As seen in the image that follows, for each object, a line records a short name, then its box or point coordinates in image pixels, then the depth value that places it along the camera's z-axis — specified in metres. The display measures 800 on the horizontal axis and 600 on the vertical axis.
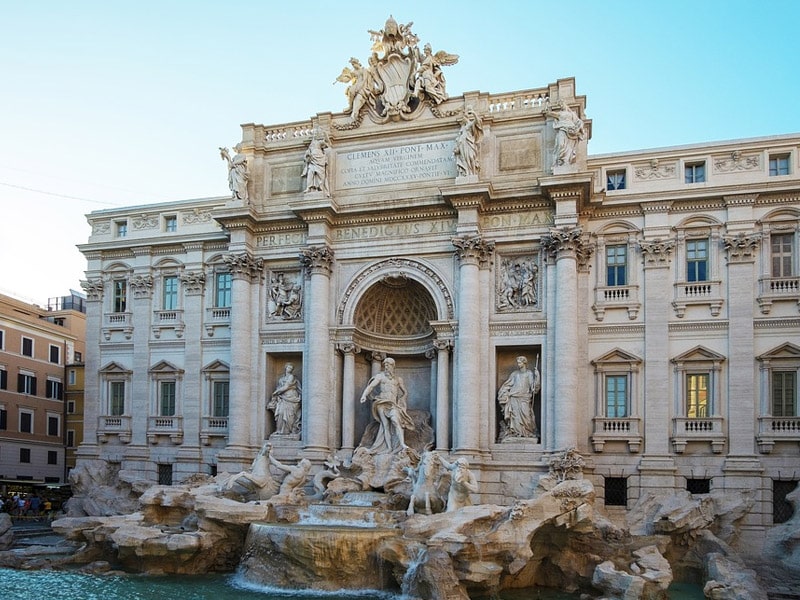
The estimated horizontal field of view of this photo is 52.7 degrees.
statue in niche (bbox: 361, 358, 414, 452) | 25.86
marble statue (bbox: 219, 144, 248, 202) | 28.55
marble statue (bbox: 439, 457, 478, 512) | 20.47
